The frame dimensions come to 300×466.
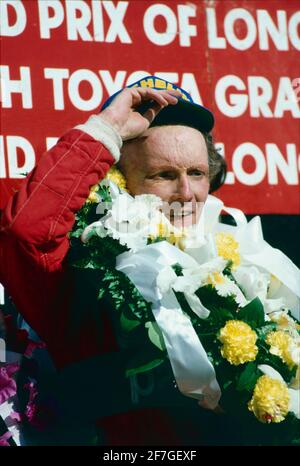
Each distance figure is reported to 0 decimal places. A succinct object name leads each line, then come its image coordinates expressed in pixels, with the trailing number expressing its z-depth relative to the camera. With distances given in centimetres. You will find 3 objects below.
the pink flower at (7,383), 593
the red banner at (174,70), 773
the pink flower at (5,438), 578
